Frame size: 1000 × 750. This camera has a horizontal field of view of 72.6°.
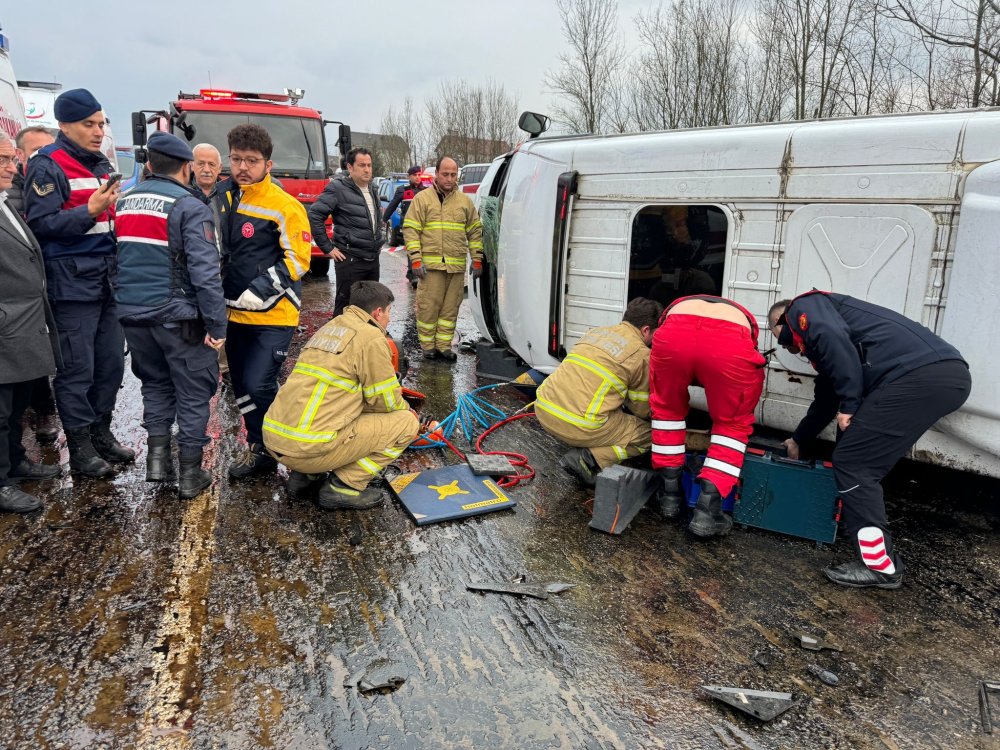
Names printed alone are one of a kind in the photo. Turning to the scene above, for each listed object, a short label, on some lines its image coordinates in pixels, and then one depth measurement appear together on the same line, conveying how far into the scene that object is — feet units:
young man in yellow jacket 12.80
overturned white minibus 9.98
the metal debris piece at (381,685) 7.75
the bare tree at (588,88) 71.36
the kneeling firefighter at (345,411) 11.55
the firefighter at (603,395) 12.89
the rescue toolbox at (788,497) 11.07
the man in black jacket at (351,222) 20.51
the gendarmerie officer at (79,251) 12.19
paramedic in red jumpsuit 11.14
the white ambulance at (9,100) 24.56
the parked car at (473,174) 65.71
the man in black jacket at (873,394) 9.75
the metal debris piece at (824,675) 8.06
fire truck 34.14
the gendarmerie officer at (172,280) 11.66
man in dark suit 11.32
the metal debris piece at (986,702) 7.39
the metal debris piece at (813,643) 8.64
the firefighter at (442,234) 21.33
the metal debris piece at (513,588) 9.73
